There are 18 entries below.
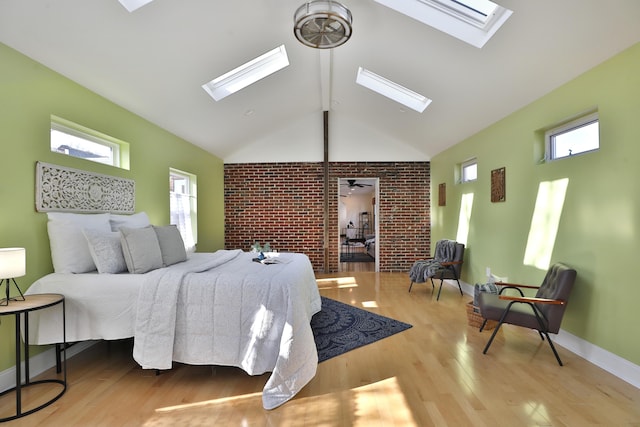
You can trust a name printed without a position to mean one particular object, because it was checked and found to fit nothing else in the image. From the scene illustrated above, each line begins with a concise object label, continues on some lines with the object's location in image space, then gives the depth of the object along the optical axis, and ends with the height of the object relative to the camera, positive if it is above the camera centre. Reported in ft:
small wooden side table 6.57 -2.59
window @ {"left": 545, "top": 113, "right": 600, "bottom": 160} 9.42 +2.12
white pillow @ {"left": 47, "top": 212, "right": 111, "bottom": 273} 8.62 -0.90
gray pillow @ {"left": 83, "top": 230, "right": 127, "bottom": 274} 8.70 -1.12
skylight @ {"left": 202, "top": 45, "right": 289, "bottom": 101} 13.85 +5.72
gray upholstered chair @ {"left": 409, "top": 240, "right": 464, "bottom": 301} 15.81 -2.85
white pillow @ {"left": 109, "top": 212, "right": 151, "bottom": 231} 10.44 -0.37
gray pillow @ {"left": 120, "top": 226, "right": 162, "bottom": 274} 8.90 -1.12
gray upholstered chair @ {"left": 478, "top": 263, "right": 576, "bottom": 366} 9.00 -2.83
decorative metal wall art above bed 8.64 +0.54
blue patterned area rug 10.15 -4.18
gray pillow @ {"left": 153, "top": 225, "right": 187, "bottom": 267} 10.36 -1.16
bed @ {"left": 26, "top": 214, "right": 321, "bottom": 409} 7.64 -2.57
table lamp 6.49 -1.06
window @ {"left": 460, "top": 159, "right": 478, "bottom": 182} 16.85 +1.97
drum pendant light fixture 8.03 +4.67
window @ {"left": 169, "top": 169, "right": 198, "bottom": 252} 16.11 +0.26
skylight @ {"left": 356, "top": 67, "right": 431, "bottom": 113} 15.84 +5.67
